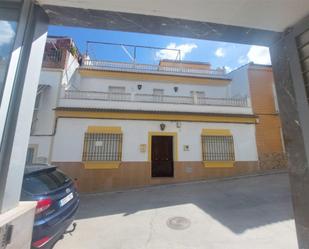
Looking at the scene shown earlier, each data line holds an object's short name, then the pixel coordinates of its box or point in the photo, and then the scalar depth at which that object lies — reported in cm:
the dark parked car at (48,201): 328
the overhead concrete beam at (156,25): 169
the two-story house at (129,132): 995
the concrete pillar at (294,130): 164
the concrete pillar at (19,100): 133
